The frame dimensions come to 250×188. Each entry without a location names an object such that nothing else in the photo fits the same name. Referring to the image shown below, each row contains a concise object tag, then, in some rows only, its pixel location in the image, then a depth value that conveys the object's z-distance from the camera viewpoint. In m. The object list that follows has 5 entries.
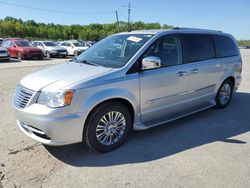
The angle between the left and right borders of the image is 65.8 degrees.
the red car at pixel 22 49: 15.21
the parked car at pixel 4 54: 13.86
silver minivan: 2.58
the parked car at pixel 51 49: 17.22
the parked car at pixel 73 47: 18.26
